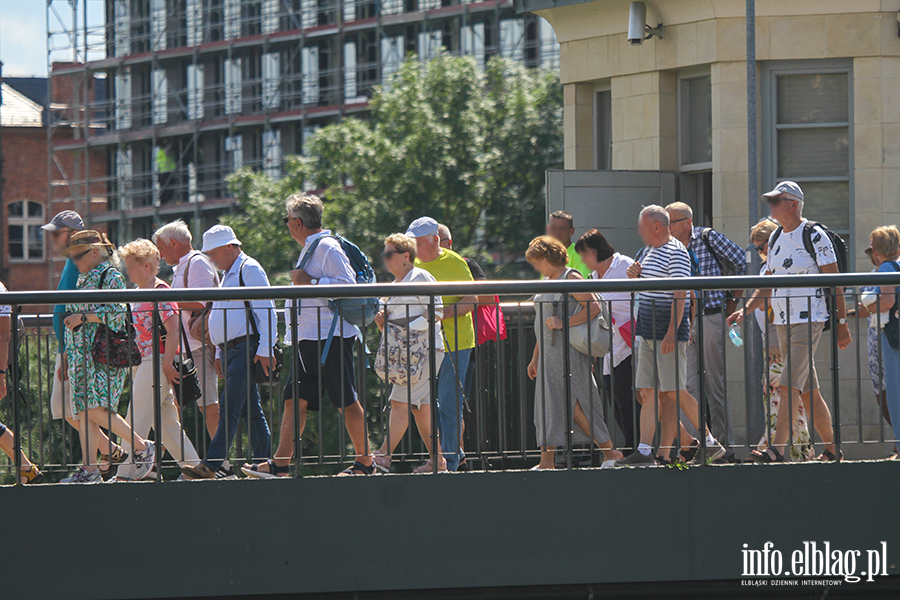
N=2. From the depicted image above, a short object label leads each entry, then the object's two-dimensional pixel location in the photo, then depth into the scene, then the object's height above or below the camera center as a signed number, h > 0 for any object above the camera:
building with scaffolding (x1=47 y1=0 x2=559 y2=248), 121.75 +10.41
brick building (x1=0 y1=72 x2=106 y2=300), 121.75 +4.56
